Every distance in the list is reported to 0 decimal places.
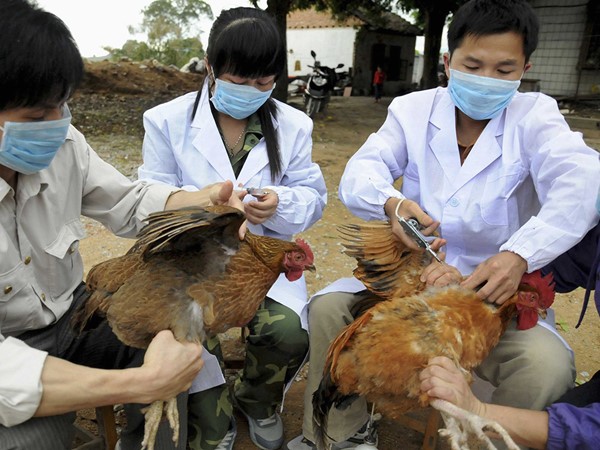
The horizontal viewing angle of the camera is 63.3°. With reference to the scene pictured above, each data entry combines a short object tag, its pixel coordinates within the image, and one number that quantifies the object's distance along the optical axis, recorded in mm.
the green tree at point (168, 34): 27745
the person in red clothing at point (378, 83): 20938
